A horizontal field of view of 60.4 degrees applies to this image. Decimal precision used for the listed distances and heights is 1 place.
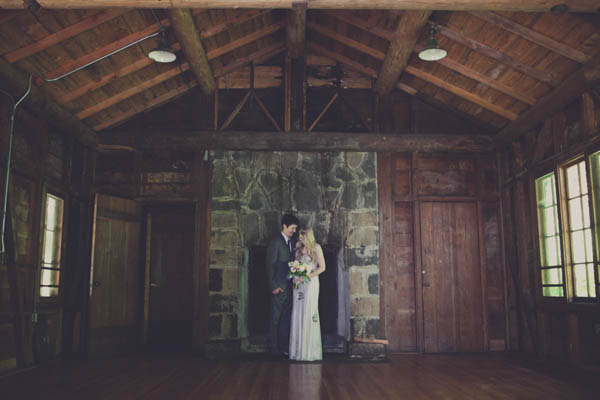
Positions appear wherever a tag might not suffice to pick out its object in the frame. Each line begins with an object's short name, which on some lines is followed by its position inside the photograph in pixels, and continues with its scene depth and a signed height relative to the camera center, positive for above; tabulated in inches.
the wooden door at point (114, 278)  290.5 +1.0
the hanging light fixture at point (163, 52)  245.6 +108.1
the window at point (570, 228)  237.3 +25.9
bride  283.1 -22.5
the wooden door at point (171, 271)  417.9 +7.0
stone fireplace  308.8 +33.5
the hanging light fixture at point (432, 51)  246.8 +109.5
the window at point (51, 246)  282.0 +18.5
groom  293.1 -6.8
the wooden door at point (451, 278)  319.0 +1.2
